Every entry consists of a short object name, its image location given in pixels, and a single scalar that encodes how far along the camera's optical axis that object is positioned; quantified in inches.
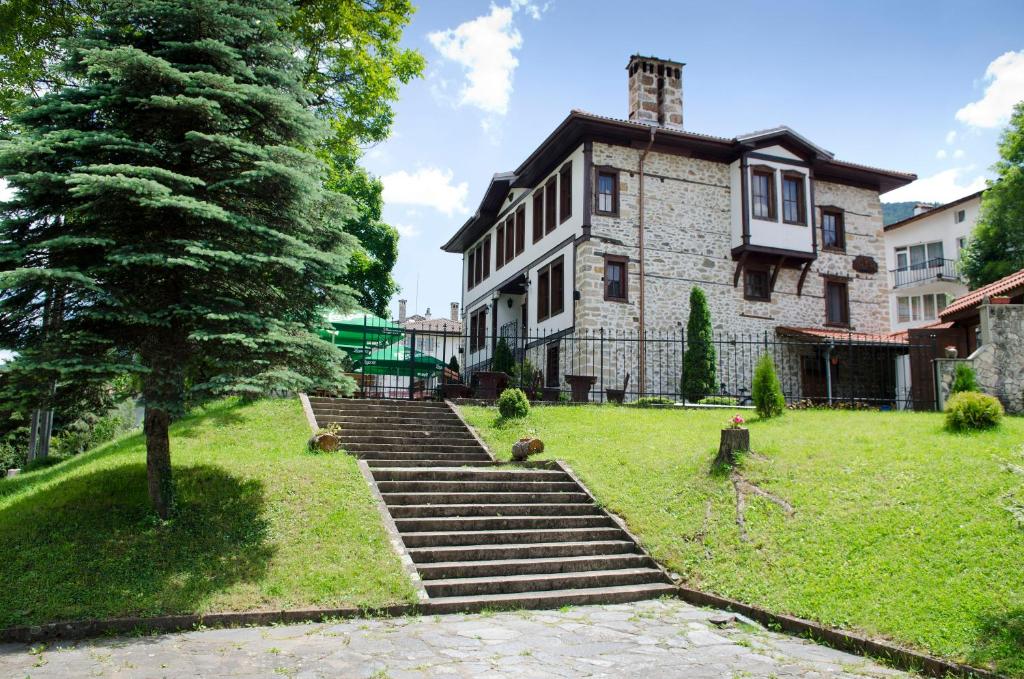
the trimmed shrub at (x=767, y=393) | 547.5
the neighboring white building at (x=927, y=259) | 1373.0
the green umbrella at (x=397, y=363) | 744.3
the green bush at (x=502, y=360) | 869.8
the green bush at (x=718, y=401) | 692.1
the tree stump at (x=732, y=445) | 396.8
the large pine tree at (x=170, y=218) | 284.4
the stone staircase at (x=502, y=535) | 296.4
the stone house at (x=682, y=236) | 781.9
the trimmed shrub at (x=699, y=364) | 714.2
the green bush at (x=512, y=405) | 557.3
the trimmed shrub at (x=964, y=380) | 498.9
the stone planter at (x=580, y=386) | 657.0
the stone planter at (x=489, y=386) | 644.7
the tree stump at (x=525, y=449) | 462.6
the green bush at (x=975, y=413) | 424.2
